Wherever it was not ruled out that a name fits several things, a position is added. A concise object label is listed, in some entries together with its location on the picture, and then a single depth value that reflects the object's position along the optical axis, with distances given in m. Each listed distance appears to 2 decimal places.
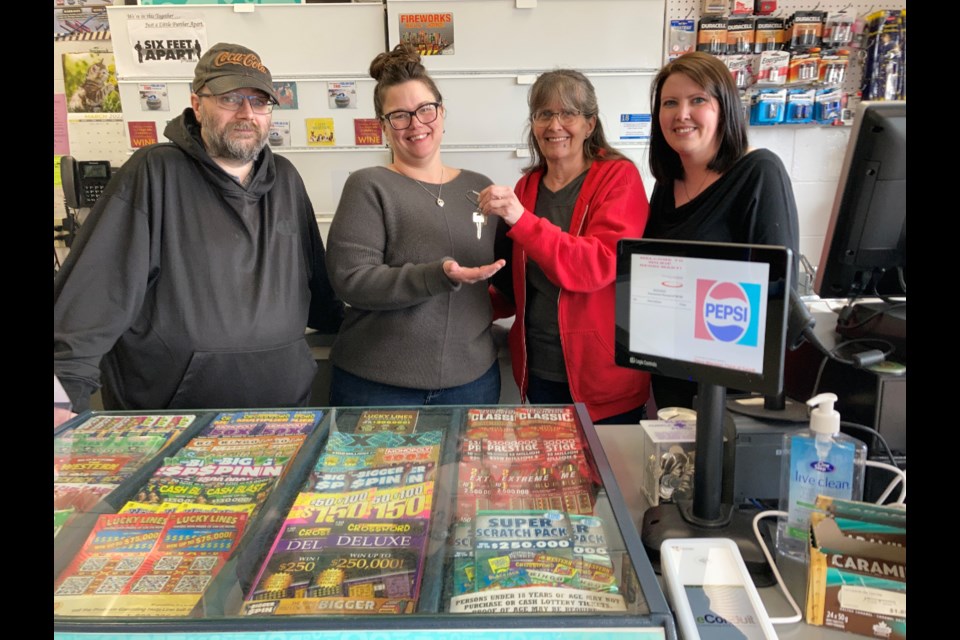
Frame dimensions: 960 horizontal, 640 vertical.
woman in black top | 1.71
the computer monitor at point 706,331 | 0.98
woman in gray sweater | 1.78
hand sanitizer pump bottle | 1.04
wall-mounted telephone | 3.97
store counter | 0.92
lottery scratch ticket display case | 0.81
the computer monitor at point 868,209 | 1.21
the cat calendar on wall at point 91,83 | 4.14
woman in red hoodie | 1.74
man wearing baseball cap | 1.67
